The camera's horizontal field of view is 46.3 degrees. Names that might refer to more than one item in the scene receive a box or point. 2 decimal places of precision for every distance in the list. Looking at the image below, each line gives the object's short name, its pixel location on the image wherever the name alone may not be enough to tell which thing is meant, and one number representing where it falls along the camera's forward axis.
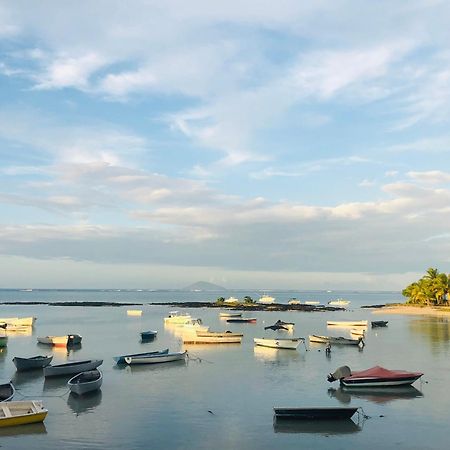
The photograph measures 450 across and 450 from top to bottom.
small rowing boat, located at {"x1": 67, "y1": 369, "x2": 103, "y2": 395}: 30.70
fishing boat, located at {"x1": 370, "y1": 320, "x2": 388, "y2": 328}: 85.44
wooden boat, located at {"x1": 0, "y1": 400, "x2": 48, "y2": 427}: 24.02
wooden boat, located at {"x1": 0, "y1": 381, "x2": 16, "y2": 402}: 27.53
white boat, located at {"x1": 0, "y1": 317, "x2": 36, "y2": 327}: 79.50
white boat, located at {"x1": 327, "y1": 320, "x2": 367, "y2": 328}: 84.44
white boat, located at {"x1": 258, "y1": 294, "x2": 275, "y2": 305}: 190.02
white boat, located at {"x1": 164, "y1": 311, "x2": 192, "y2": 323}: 87.75
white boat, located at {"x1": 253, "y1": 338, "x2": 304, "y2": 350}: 53.16
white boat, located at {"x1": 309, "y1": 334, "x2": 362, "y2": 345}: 56.81
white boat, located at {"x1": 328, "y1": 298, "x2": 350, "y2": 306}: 193.26
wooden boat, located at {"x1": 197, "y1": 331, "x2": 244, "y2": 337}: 58.19
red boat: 32.53
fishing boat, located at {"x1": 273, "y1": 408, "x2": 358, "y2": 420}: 25.50
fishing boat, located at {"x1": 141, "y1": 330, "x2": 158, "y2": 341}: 64.53
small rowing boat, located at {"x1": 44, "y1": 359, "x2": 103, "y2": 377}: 36.62
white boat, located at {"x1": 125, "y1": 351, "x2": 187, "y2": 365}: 41.72
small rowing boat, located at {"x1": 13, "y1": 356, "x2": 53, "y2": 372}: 39.47
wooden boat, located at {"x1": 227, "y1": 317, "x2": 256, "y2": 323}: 96.69
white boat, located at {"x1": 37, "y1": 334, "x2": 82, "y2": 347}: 55.47
